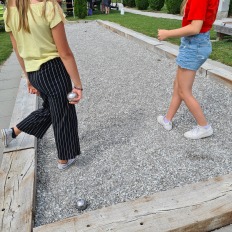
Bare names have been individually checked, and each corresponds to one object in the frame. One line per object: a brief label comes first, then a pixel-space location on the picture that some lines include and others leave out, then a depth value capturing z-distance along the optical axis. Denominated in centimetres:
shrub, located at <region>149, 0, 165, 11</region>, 1803
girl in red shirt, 238
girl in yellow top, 194
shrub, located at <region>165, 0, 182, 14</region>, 1512
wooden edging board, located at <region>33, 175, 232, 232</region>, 191
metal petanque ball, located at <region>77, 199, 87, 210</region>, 221
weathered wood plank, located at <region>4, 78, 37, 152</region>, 295
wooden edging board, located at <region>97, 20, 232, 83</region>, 457
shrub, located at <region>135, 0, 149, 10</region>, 1966
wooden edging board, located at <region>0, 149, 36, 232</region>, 201
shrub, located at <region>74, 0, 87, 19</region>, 1633
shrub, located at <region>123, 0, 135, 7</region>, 2291
